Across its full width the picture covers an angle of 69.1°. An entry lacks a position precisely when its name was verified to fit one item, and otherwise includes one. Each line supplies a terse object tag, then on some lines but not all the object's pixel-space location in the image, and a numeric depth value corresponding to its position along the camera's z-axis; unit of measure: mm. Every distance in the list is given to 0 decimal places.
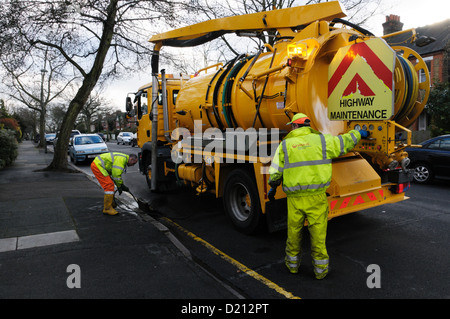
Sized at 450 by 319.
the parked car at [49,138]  39709
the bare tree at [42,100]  30650
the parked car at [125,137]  36762
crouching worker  6031
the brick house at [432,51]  20094
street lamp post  31253
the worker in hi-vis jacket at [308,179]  3396
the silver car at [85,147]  16078
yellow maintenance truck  3848
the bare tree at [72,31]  10188
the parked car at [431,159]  8367
